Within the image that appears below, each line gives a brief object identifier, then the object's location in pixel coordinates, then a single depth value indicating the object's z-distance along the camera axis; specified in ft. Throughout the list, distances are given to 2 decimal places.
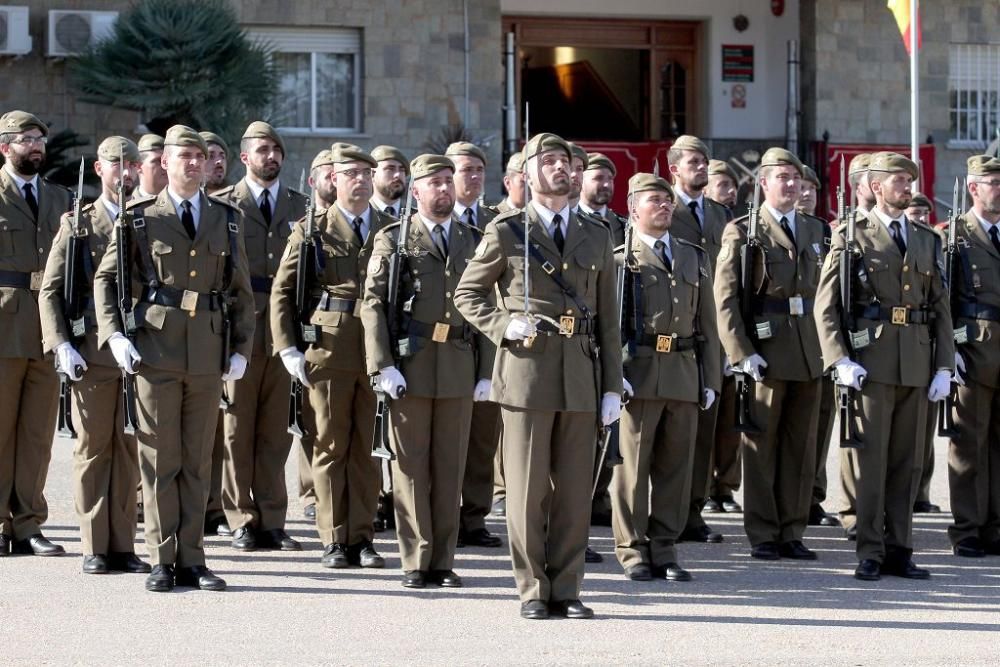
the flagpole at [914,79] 57.21
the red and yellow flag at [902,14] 63.98
